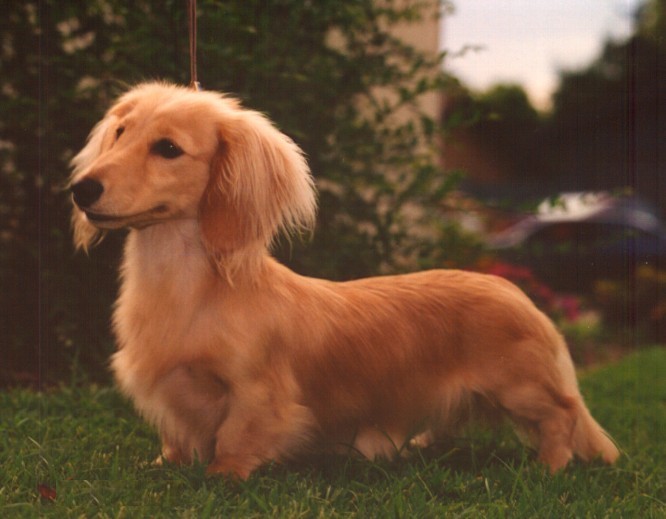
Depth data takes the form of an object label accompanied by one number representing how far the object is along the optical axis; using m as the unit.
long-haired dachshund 2.43
